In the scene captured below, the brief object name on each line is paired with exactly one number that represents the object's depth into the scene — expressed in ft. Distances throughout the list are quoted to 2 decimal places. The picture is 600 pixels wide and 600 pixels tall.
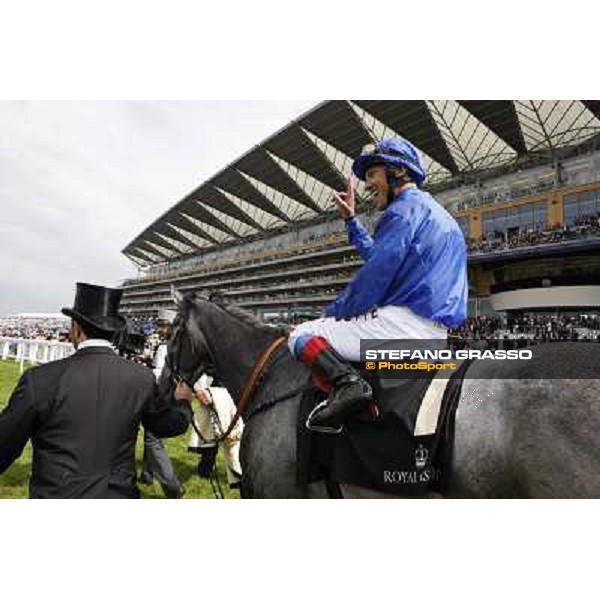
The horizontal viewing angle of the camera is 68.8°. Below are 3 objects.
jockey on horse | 7.53
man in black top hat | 6.39
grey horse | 6.24
